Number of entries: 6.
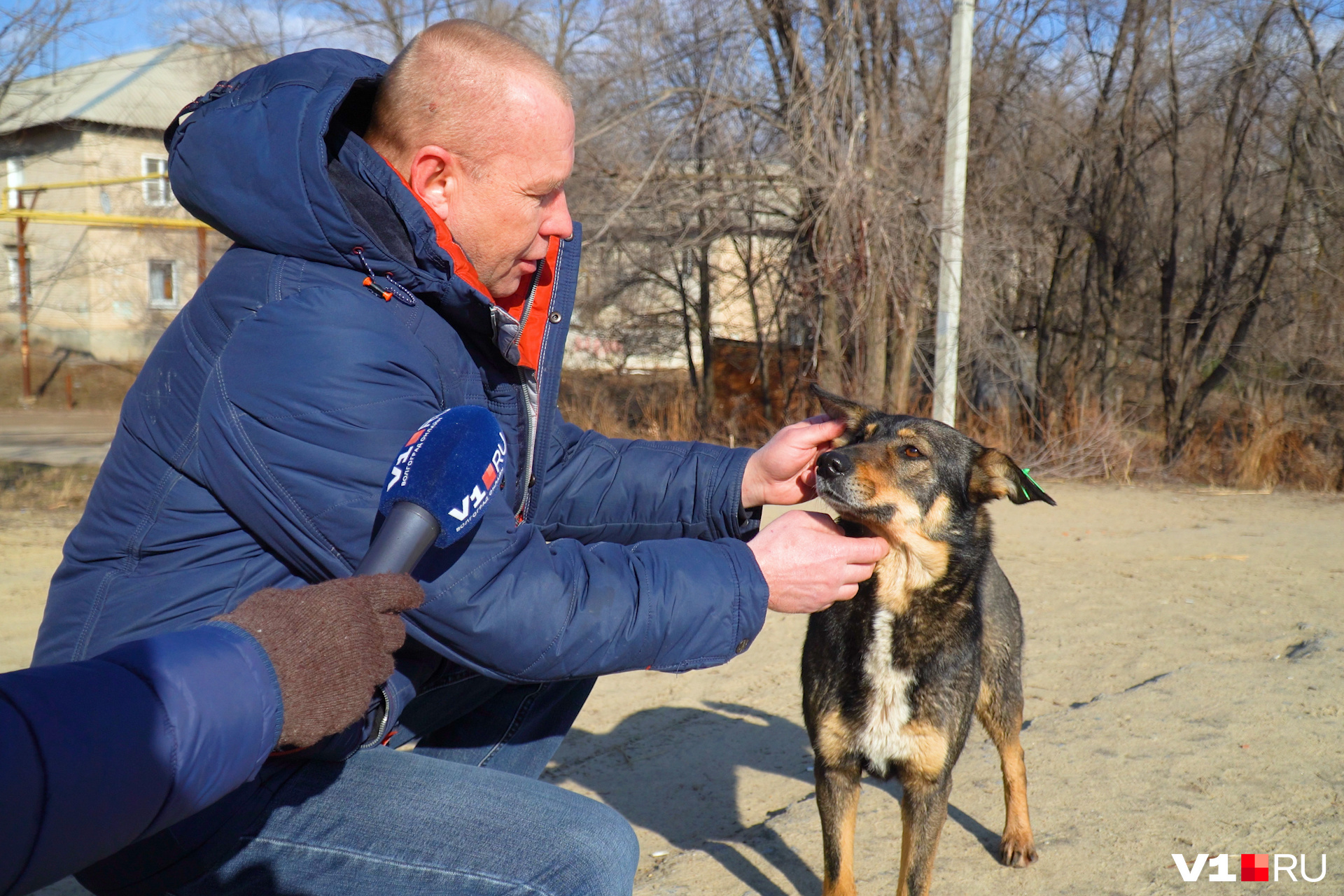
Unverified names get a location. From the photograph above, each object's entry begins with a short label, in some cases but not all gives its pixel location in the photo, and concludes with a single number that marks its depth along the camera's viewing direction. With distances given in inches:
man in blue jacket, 70.9
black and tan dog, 113.0
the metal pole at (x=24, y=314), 641.0
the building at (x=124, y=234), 921.5
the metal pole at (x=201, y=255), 668.2
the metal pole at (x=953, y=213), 401.1
